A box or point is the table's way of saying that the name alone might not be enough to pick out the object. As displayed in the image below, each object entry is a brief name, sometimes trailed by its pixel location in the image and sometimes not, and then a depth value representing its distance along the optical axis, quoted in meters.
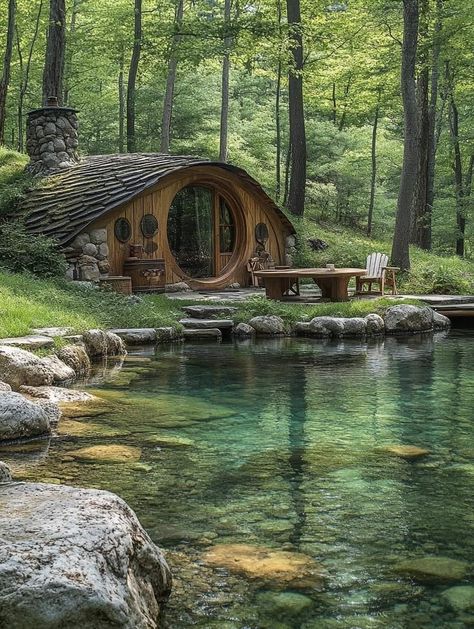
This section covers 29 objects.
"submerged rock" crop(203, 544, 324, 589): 3.63
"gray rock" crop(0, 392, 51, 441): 5.98
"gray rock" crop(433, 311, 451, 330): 13.26
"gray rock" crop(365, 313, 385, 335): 12.48
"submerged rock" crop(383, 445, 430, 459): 5.80
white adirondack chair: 14.69
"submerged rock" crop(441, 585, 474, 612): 3.40
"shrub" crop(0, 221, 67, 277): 13.20
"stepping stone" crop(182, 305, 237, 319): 12.58
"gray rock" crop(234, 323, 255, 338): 12.18
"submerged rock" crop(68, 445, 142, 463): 5.53
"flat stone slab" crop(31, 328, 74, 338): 9.25
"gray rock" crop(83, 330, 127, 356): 9.81
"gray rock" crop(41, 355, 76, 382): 8.20
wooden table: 13.26
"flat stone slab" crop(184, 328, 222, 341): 11.84
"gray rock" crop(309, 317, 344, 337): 12.21
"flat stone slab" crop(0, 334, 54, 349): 8.46
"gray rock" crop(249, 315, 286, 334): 12.21
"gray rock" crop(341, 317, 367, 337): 12.27
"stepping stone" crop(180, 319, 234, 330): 11.98
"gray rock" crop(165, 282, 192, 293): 15.37
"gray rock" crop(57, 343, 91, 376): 8.88
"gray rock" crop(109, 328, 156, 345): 11.02
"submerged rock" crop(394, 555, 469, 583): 3.68
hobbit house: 14.12
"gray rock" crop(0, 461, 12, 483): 3.94
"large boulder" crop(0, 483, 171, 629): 2.59
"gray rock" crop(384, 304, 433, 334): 12.70
